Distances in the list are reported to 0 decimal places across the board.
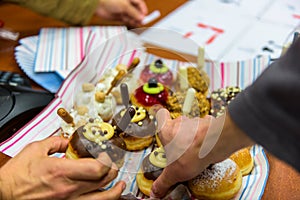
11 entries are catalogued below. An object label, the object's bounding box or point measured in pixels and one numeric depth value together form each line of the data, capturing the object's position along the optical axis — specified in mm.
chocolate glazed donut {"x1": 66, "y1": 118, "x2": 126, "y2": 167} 926
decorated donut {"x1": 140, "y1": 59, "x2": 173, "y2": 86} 1300
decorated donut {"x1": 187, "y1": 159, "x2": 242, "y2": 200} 930
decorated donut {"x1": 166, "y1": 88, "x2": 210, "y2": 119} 1051
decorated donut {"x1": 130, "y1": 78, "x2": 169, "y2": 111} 1189
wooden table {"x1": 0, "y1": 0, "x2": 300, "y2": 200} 966
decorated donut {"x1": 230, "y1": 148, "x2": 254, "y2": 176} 1002
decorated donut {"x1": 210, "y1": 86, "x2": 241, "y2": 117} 1129
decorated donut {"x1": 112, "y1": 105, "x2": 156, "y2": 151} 1032
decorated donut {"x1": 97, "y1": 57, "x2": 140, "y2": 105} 1234
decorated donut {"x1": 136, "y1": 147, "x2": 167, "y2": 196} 931
